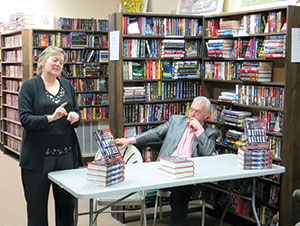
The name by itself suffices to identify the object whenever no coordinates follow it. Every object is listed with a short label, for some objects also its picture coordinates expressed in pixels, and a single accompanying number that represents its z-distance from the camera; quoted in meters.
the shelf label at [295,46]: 3.90
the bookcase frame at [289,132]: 3.90
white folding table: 2.93
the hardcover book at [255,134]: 3.52
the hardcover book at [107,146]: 3.02
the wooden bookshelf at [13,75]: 7.26
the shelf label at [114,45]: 4.57
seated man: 3.97
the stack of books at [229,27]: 4.54
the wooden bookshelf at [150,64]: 4.64
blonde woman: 3.28
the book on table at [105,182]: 2.97
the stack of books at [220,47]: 4.64
